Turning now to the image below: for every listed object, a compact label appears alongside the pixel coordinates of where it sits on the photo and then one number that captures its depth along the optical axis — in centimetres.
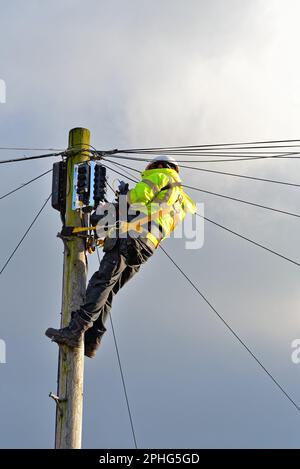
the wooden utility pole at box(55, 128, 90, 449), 1405
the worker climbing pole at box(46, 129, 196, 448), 1432
